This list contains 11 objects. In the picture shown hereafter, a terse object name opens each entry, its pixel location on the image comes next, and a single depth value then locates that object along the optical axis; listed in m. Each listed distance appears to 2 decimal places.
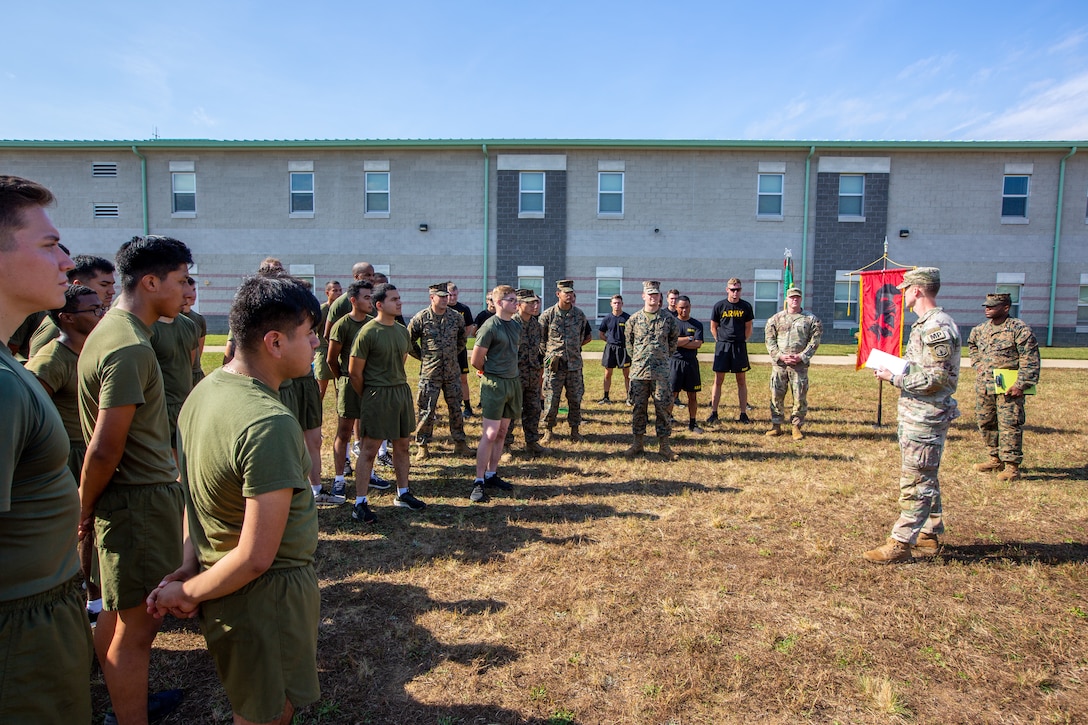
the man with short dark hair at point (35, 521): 1.65
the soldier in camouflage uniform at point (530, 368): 8.16
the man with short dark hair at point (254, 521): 1.94
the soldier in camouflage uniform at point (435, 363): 7.89
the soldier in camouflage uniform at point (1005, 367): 7.10
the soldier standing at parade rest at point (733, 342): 10.08
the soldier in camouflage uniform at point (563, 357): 8.96
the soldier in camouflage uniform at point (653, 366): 7.92
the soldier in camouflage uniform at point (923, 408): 4.71
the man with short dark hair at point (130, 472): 2.65
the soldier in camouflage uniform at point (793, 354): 9.05
